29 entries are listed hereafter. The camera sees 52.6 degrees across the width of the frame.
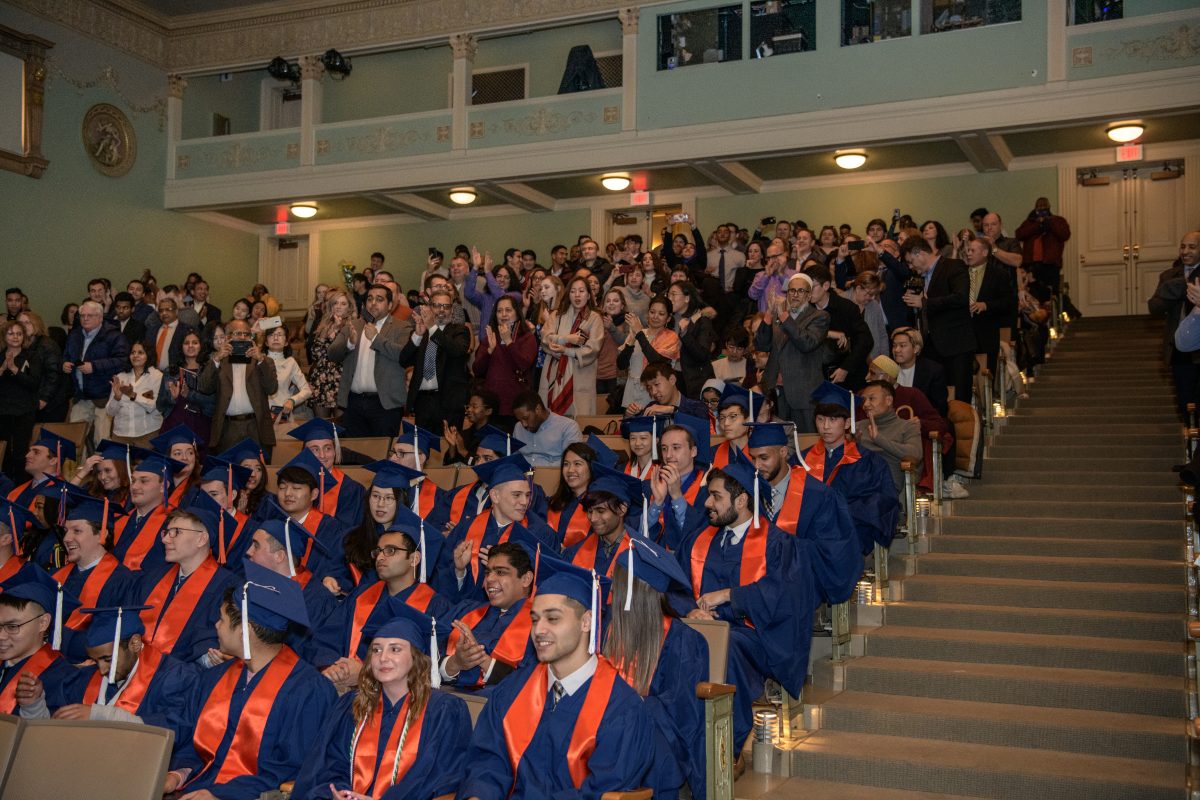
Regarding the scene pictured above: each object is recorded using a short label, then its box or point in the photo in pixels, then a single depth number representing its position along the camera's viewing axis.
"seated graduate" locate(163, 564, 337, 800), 4.75
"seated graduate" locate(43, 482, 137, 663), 6.70
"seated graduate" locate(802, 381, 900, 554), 6.92
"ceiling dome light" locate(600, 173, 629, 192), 15.31
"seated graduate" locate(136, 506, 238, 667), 6.03
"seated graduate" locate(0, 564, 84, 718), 5.41
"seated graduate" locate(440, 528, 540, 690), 5.35
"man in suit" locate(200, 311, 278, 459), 9.59
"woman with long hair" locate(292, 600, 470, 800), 4.31
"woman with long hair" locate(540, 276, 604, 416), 9.52
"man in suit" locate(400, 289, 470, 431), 9.49
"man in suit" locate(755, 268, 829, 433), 8.55
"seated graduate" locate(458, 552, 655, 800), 4.00
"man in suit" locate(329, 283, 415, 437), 9.67
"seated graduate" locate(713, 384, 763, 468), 7.25
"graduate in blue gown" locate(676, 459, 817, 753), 5.50
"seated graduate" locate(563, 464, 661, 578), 6.19
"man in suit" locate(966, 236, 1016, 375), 9.66
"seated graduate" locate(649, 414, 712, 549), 6.46
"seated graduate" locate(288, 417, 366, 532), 7.77
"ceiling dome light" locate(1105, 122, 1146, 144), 12.92
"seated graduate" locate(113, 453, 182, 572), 7.41
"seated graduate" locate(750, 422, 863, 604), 6.14
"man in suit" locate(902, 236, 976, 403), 9.07
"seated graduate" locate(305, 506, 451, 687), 5.75
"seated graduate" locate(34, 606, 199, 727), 4.96
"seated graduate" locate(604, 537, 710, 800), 4.57
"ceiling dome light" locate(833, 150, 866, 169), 14.20
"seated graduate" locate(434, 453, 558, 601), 6.33
